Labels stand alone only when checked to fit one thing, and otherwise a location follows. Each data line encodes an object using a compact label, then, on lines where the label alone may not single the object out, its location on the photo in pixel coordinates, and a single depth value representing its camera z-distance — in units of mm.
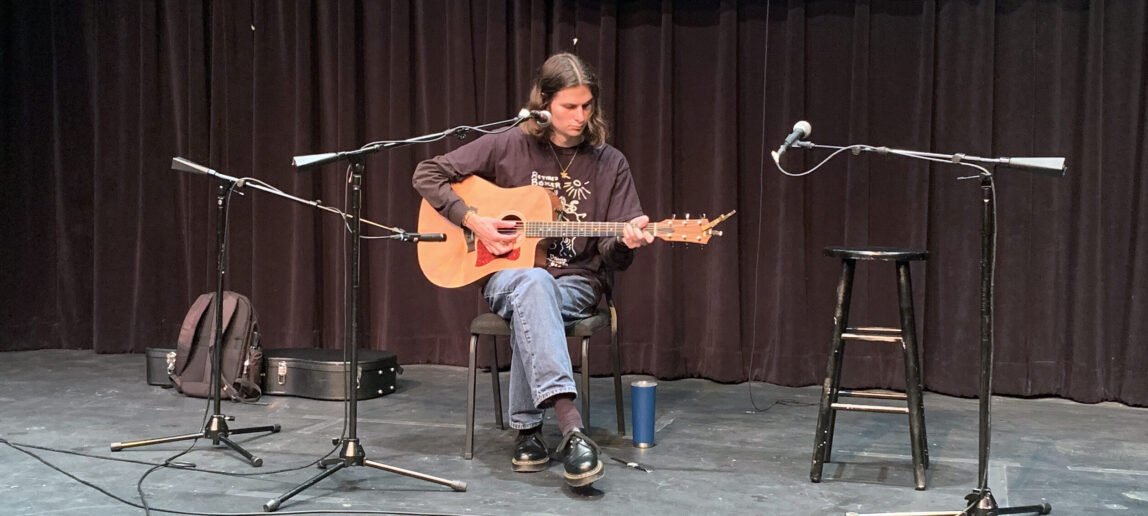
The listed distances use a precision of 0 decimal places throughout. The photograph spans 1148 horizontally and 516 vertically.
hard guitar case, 4223
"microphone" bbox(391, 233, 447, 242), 2889
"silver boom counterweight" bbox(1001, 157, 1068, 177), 2273
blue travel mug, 3326
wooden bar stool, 2871
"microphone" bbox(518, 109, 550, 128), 2848
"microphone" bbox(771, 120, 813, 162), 2474
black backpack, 4254
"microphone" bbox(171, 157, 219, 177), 3156
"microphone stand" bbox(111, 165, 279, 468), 3148
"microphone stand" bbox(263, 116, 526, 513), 2744
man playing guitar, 3043
